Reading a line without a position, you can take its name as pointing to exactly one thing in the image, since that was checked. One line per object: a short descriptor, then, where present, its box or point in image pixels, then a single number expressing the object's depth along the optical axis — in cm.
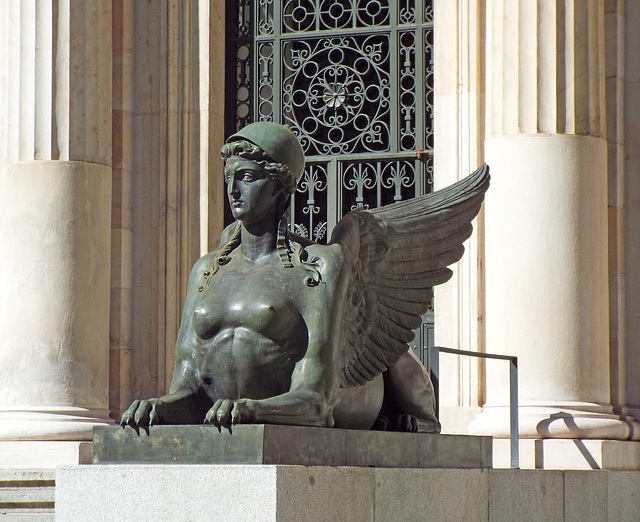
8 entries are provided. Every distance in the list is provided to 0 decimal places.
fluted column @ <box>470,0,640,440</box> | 1134
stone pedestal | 600
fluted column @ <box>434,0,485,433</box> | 1256
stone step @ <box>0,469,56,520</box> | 1081
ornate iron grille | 1386
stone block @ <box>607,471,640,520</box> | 1066
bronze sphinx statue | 669
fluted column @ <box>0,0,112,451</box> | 1266
